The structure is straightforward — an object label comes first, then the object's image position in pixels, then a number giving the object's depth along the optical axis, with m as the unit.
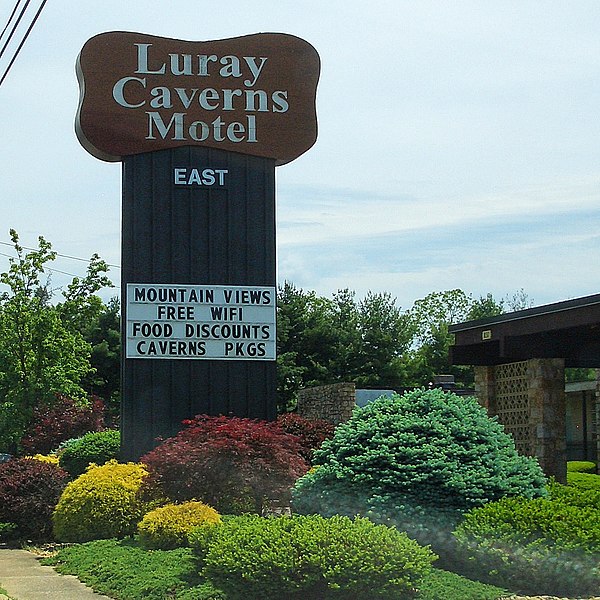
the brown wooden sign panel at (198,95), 17.59
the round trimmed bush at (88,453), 18.16
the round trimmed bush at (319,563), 8.70
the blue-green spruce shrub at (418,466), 10.59
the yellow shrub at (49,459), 18.60
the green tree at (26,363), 26.39
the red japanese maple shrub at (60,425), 23.64
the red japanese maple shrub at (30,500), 14.94
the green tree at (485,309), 63.82
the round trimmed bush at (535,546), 9.11
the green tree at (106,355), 44.53
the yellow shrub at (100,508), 13.81
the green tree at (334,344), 45.75
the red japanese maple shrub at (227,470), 13.39
